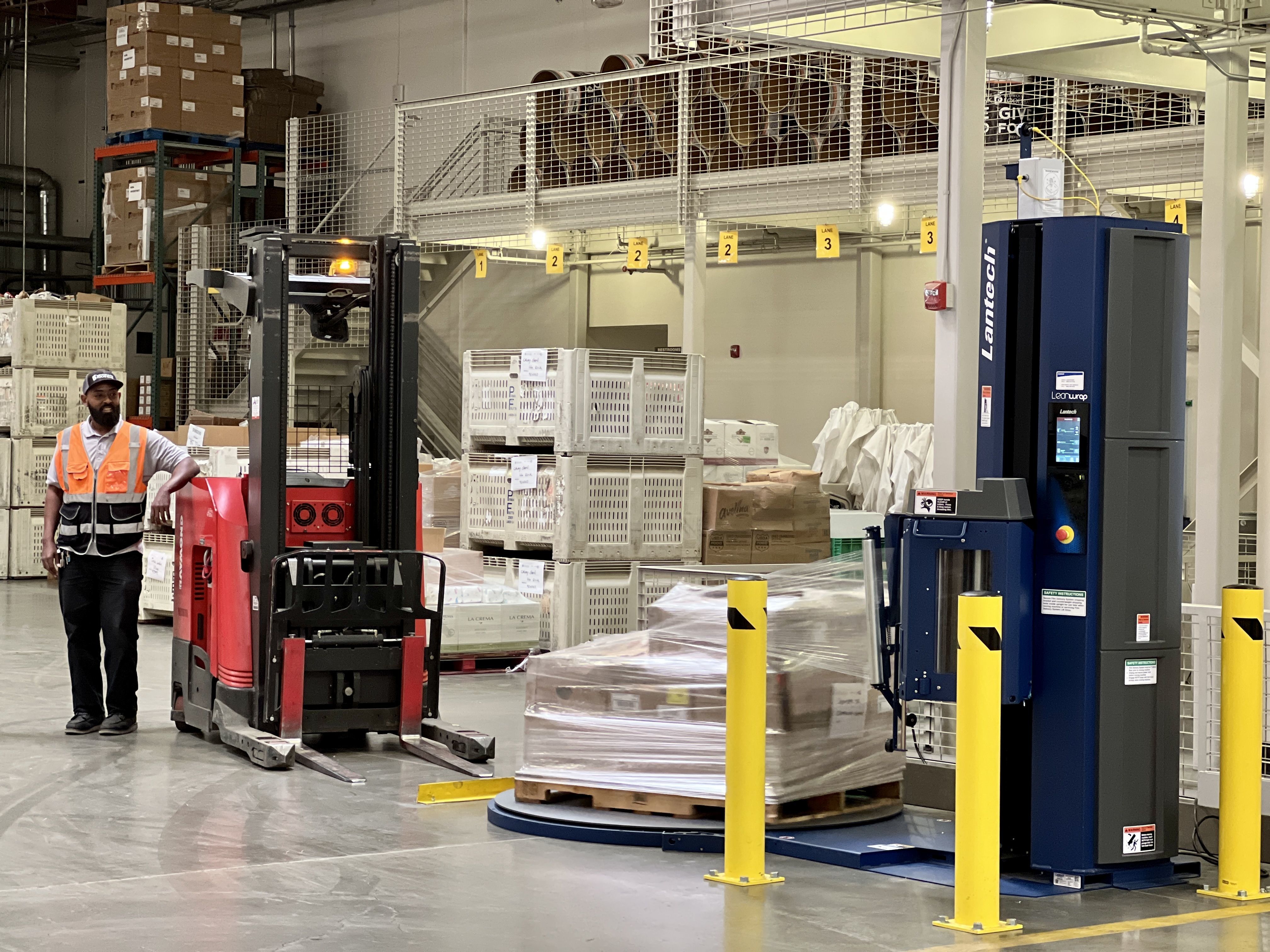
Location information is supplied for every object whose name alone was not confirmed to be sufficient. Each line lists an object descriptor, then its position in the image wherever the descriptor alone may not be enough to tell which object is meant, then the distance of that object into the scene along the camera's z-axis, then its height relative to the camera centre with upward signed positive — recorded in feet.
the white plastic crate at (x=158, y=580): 46.34 -4.04
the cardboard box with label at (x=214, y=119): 71.41 +13.18
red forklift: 26.68 -2.06
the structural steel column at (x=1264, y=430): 21.43 +0.14
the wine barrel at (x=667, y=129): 53.72 +9.67
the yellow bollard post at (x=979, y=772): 16.83 -3.27
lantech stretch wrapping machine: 18.44 -1.22
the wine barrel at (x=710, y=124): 51.93 +9.47
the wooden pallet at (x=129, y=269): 72.13 +6.94
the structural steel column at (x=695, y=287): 50.52 +4.48
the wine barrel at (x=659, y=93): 53.67 +10.80
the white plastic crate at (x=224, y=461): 43.73 -0.74
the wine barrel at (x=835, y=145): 49.16 +8.46
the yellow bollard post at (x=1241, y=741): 18.31 -3.22
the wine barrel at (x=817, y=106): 49.01 +9.55
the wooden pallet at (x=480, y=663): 38.27 -5.15
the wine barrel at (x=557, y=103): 56.29 +11.09
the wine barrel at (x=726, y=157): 51.78 +8.45
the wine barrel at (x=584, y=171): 56.44 +8.73
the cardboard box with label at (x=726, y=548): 40.04 -2.60
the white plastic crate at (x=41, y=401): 58.08 +1.03
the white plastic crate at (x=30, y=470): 58.59 -1.34
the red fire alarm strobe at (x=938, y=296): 22.62 +1.89
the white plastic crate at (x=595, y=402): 37.52 +0.75
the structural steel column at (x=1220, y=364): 21.95 +0.98
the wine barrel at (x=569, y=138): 56.34 +9.80
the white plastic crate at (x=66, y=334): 57.62 +3.31
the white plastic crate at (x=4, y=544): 59.41 -3.95
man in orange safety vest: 28.22 -1.56
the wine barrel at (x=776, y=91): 50.08 +10.13
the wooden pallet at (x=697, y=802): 21.22 -4.65
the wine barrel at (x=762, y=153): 51.03 +8.49
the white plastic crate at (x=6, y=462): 58.59 -1.06
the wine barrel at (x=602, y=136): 55.52 +9.69
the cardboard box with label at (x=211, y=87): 71.56 +14.54
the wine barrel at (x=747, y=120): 50.90 +9.42
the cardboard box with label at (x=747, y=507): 40.04 -1.65
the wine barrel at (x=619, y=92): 54.85 +11.00
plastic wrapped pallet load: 21.06 -3.38
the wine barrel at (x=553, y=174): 57.88 +8.84
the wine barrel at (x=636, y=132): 54.70 +9.73
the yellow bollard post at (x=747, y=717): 18.62 -3.05
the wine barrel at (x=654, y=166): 54.70 +8.70
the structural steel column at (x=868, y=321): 61.41 +4.19
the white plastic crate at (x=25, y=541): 59.57 -3.87
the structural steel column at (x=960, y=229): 22.39 +2.77
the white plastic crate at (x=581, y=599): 38.29 -3.70
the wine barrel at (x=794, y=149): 50.67 +8.57
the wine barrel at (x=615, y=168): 56.03 +8.75
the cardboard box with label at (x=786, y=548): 40.86 -2.66
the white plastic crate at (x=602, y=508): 37.93 -1.64
